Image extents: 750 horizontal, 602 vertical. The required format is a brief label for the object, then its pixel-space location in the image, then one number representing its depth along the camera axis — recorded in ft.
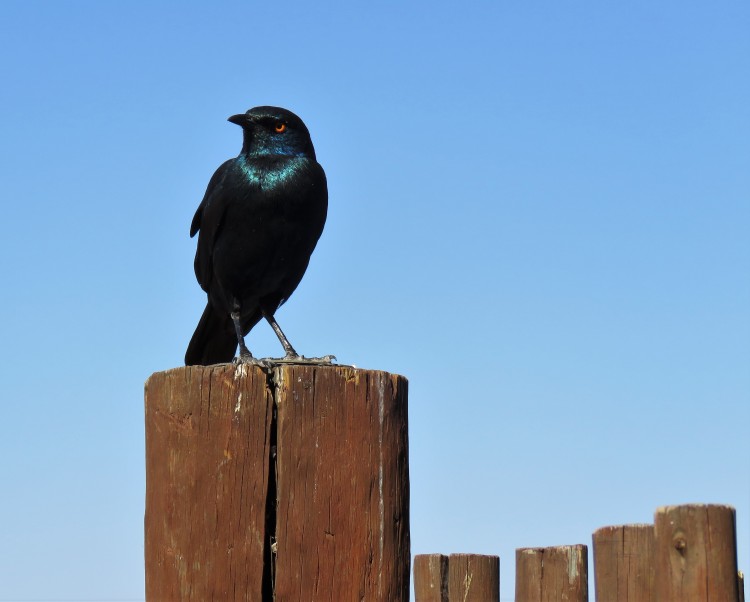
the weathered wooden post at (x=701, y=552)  18.04
